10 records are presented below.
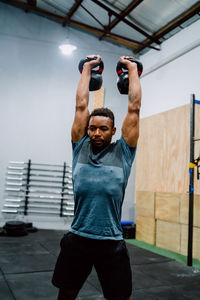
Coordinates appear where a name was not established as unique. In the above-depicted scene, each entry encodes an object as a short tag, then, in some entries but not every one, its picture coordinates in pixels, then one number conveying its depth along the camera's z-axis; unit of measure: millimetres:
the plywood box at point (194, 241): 3803
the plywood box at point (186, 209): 3812
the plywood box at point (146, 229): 4707
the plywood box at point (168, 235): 4199
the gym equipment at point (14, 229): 4723
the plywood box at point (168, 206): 4263
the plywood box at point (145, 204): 4773
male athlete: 1253
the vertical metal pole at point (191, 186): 3354
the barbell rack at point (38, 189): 5441
